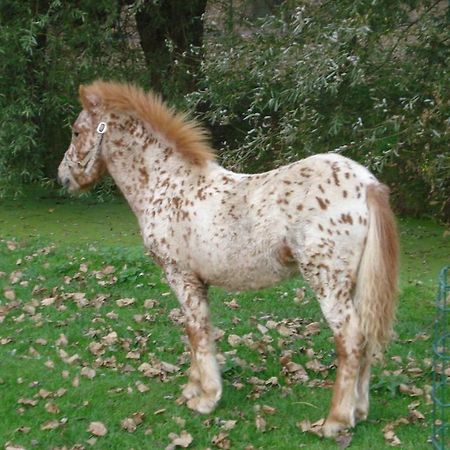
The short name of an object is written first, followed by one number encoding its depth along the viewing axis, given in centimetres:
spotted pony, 521
